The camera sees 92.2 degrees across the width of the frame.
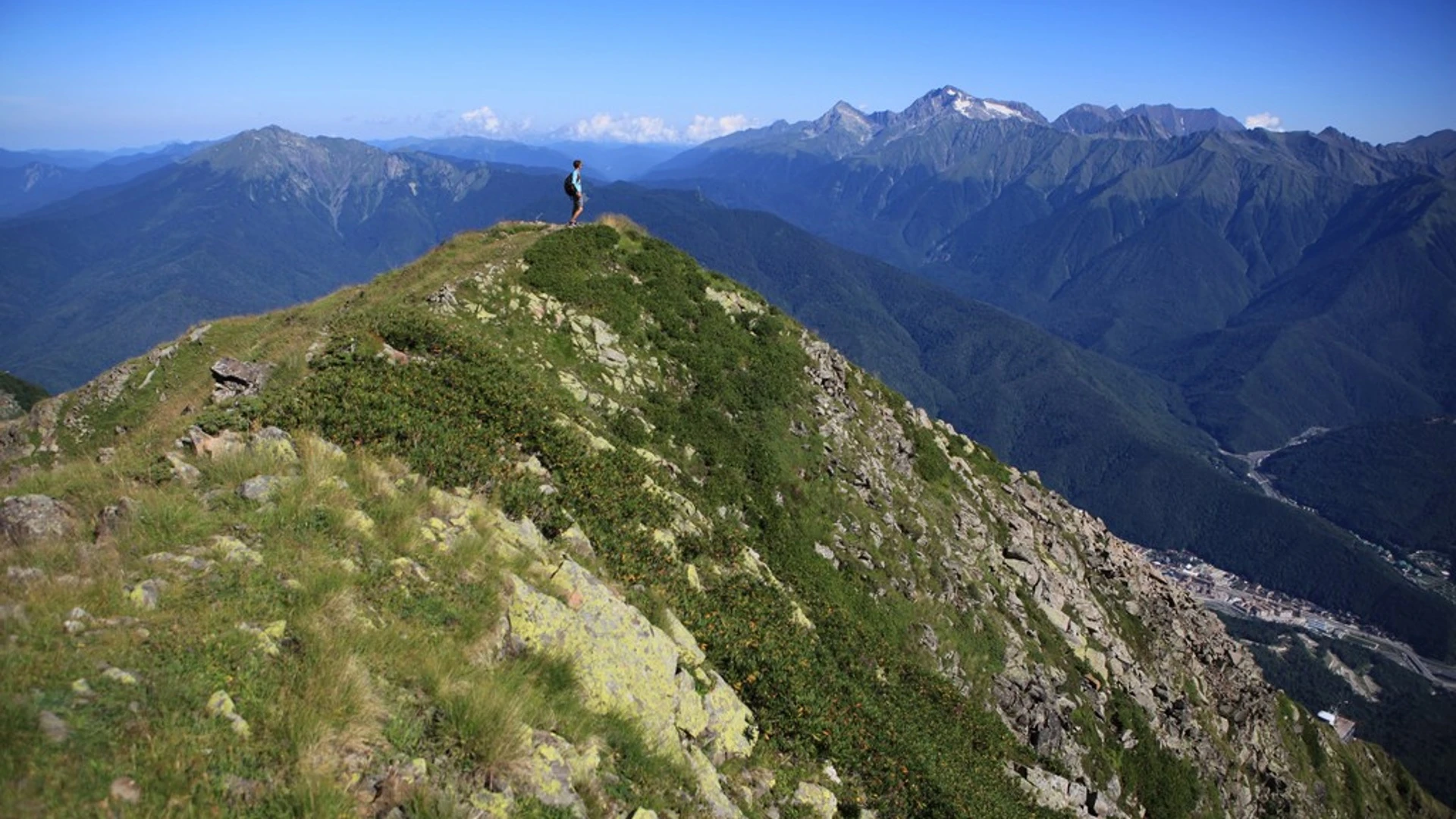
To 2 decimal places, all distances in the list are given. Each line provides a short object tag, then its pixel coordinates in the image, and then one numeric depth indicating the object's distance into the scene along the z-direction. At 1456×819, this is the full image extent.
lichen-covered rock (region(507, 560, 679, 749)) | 9.48
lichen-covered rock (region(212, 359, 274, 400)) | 16.41
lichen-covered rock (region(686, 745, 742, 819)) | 8.93
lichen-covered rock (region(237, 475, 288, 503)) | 9.77
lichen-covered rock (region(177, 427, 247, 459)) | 10.86
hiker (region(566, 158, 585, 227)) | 27.32
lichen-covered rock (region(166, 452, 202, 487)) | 10.07
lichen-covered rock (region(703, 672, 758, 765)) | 10.53
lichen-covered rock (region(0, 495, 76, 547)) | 8.27
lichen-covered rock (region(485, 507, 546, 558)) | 10.88
